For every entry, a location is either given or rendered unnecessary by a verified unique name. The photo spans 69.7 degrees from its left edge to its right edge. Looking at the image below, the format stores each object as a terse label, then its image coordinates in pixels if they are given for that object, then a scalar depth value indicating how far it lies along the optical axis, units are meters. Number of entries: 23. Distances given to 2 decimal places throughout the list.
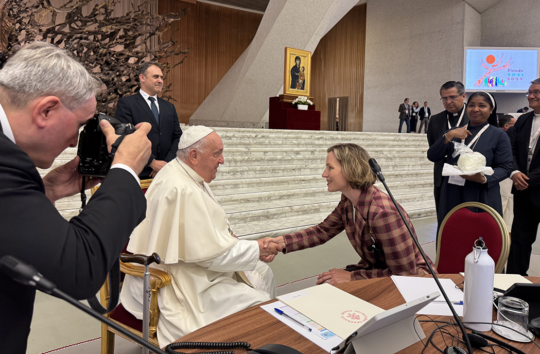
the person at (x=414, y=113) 13.96
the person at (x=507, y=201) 4.20
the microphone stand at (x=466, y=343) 0.95
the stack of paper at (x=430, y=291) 1.24
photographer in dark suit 0.66
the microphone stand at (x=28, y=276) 0.50
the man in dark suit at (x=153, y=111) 3.38
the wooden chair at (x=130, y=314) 1.60
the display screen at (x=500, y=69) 12.66
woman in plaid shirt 1.71
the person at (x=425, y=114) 13.66
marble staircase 5.01
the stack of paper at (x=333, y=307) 1.11
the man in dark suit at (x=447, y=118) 2.81
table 1.00
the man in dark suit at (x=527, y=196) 2.83
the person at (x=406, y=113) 13.76
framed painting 10.10
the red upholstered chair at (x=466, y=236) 1.85
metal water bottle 1.05
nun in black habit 2.65
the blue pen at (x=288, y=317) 1.08
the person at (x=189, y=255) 1.64
